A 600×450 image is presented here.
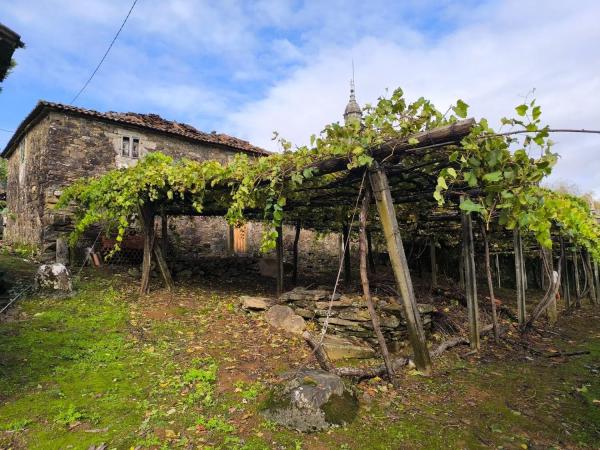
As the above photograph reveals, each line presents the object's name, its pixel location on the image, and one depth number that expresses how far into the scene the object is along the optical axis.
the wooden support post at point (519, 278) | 7.78
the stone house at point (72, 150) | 11.80
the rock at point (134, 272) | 10.57
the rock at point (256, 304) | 7.71
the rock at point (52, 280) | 8.16
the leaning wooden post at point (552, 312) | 9.18
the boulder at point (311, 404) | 3.74
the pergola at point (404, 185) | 4.37
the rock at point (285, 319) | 6.80
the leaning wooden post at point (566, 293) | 12.18
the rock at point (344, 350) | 5.88
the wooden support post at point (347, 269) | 10.00
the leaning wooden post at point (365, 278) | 4.80
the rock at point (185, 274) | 11.20
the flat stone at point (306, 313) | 7.16
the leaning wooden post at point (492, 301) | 6.94
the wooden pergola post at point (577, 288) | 11.91
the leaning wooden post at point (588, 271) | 11.76
